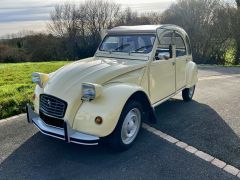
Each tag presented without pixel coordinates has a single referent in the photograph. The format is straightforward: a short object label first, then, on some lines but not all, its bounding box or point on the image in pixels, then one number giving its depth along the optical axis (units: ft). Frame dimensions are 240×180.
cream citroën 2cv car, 12.31
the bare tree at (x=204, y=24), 71.10
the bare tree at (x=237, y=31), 68.54
